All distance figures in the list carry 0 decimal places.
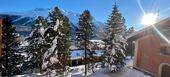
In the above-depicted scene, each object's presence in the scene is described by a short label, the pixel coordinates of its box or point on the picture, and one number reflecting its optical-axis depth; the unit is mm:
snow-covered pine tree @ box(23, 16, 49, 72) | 12909
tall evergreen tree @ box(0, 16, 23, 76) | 12190
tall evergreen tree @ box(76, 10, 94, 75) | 14382
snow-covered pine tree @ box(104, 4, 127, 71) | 12539
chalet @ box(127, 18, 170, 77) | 7401
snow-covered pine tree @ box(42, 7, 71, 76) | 10660
